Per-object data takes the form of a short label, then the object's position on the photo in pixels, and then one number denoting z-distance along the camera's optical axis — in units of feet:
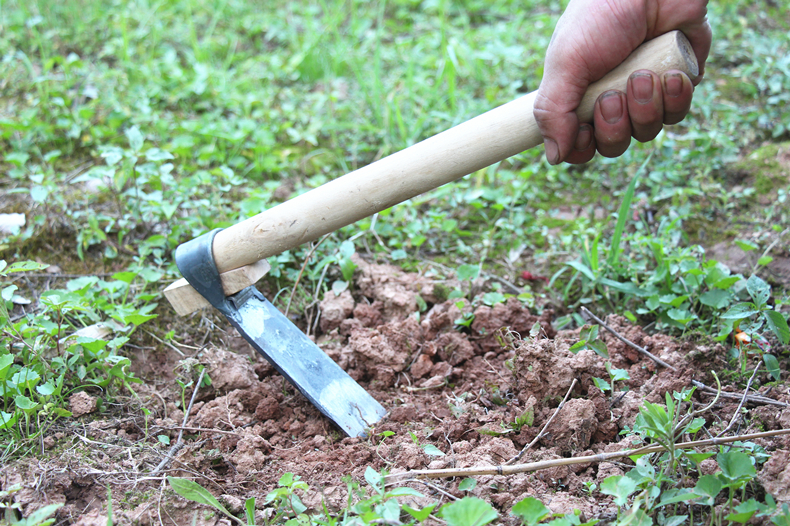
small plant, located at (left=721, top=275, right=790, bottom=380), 3.23
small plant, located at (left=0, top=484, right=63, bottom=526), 2.91
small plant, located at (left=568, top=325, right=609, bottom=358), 3.21
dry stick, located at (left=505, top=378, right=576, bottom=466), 3.09
